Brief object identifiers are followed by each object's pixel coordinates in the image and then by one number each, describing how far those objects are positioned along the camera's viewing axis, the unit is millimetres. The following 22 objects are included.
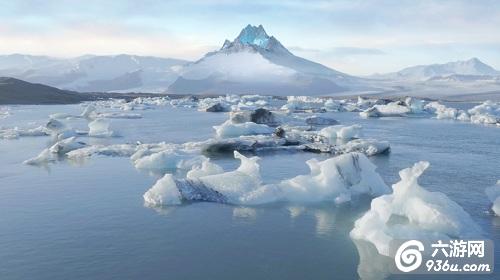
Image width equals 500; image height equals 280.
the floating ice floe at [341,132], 26047
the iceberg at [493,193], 12789
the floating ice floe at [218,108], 51812
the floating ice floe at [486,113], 39188
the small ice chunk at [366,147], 21047
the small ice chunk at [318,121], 35062
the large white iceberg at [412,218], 10078
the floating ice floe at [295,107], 52188
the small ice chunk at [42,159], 19391
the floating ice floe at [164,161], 18000
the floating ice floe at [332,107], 54294
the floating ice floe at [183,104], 65500
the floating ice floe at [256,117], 32250
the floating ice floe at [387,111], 45375
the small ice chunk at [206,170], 15094
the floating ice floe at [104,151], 20906
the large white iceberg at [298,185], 13414
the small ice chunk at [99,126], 28422
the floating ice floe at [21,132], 27812
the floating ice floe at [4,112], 42656
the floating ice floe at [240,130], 26469
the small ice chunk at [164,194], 13164
